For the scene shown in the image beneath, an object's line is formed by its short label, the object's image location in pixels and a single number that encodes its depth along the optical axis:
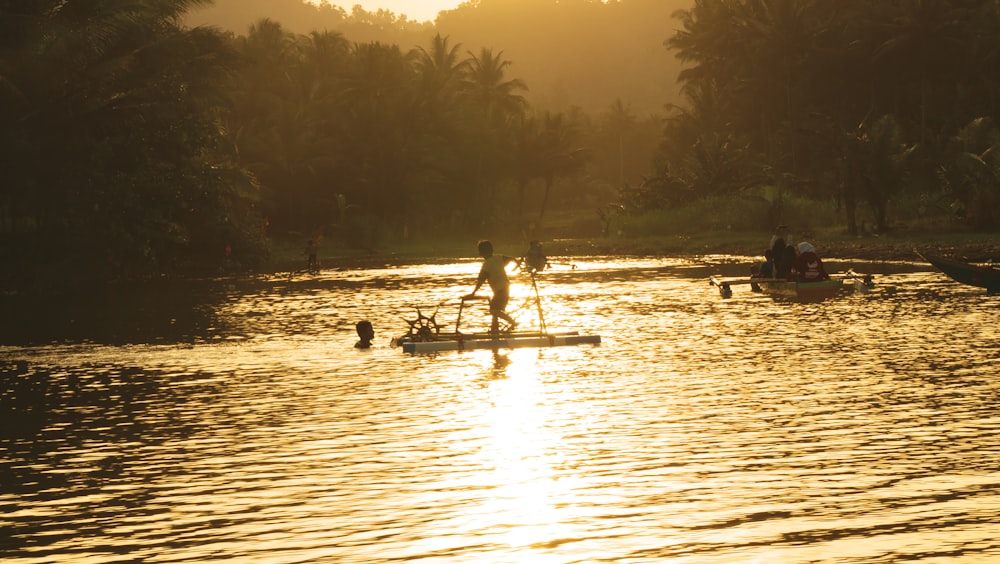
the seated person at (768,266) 40.34
